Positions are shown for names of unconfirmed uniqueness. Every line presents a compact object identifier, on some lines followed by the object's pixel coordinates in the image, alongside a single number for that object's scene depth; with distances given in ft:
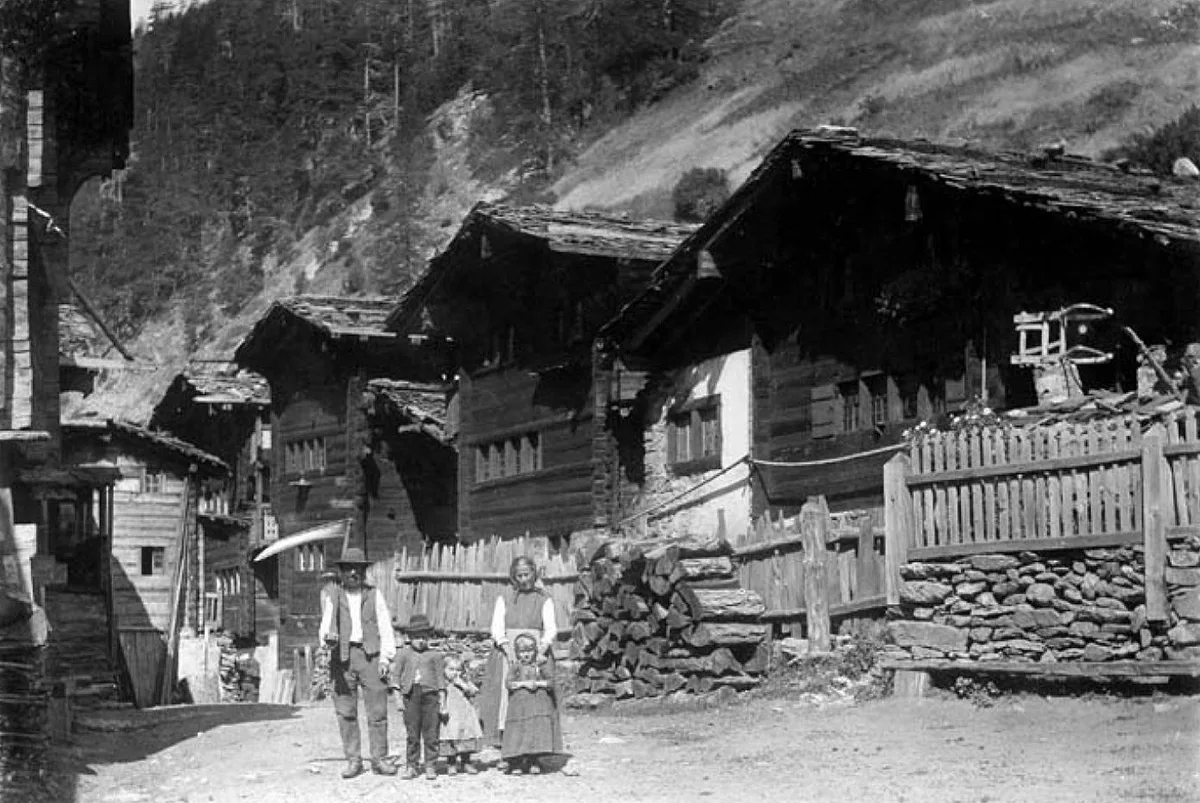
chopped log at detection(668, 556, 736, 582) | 64.23
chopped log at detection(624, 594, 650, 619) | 65.67
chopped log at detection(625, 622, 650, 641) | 65.77
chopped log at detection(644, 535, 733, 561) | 64.64
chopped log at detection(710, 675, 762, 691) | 64.28
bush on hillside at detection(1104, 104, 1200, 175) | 149.38
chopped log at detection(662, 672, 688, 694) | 64.75
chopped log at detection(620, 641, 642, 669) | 66.30
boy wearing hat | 46.65
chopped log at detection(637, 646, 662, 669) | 65.41
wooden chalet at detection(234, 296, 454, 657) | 129.29
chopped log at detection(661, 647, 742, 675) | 64.23
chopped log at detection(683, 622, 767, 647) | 64.13
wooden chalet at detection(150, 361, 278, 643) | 156.76
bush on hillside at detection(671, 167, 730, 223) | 231.71
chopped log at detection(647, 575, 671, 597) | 63.93
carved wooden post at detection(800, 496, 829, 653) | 64.28
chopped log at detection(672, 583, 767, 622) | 63.98
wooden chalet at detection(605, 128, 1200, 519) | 65.82
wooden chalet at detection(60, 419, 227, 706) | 137.69
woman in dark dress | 47.03
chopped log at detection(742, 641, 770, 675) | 65.10
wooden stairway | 86.94
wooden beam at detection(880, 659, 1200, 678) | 49.62
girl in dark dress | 46.60
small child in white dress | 47.42
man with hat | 47.93
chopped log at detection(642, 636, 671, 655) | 65.16
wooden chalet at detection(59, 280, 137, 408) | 90.76
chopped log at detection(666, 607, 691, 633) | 64.03
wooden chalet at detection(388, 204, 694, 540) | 101.91
